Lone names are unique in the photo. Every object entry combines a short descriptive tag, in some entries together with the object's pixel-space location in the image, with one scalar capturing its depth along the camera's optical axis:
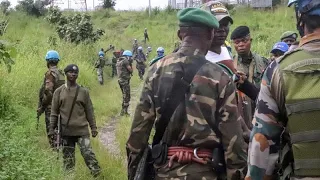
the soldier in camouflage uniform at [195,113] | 2.97
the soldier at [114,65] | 22.16
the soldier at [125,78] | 13.20
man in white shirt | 3.68
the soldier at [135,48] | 28.85
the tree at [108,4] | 53.19
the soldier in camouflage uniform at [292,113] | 2.16
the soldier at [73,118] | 6.48
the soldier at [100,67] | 19.17
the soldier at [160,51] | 15.07
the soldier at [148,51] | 31.38
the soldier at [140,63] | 23.05
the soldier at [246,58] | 5.00
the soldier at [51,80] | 7.56
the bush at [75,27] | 22.08
